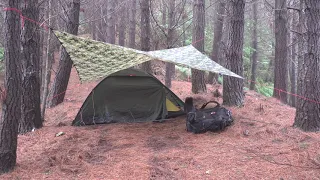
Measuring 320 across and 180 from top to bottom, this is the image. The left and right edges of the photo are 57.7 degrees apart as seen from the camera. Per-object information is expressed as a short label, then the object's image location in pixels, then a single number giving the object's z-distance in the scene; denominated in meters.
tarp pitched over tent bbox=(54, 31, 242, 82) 5.04
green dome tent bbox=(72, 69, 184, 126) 6.38
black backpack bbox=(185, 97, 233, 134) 5.17
